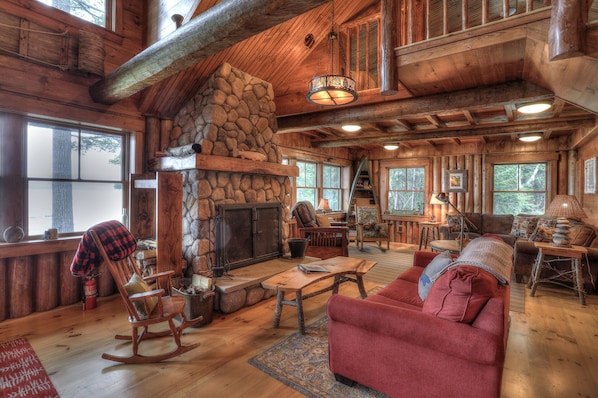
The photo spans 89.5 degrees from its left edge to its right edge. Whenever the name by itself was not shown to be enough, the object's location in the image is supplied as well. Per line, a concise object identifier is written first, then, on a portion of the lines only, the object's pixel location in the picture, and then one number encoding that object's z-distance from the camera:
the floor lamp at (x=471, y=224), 6.36
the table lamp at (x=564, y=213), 3.63
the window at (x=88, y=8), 3.13
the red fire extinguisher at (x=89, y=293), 3.21
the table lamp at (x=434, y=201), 6.89
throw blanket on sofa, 1.81
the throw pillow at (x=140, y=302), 2.26
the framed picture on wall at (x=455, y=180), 7.15
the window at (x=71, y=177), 3.12
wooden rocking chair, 2.20
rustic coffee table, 2.69
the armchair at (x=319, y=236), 4.97
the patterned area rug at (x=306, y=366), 1.92
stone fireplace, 3.50
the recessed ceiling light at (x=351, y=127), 4.53
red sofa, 1.49
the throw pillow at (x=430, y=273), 2.25
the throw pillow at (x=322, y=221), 5.55
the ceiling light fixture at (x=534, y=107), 3.52
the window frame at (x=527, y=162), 6.28
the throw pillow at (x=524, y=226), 5.60
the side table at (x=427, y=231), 6.84
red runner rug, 1.90
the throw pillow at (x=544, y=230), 4.53
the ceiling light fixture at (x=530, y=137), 5.49
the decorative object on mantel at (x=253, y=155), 3.86
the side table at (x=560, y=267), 3.54
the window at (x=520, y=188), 6.52
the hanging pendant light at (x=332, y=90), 2.78
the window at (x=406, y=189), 7.84
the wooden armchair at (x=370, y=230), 6.71
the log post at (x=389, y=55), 3.07
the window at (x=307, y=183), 6.74
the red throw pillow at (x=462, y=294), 1.59
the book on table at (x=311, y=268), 3.03
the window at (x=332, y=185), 7.62
